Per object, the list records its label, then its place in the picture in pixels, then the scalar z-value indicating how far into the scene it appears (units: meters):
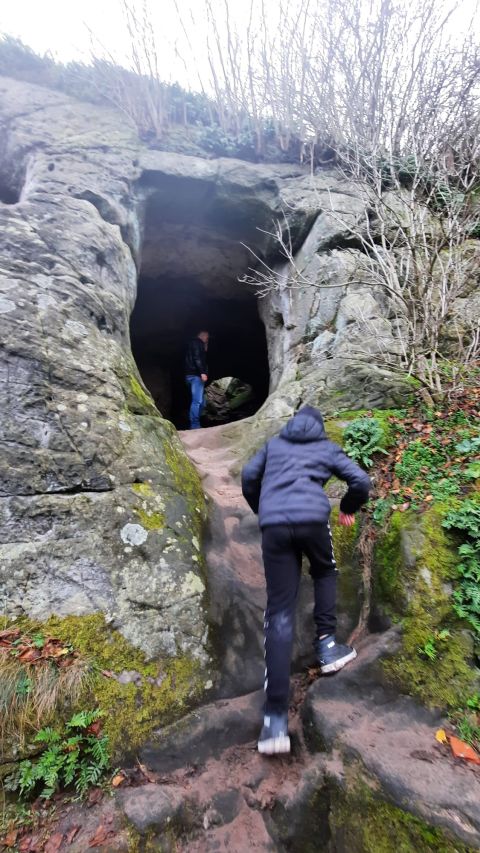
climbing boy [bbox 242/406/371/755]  2.64
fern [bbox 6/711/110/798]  2.28
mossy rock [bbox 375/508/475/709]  2.63
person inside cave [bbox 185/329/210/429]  9.09
